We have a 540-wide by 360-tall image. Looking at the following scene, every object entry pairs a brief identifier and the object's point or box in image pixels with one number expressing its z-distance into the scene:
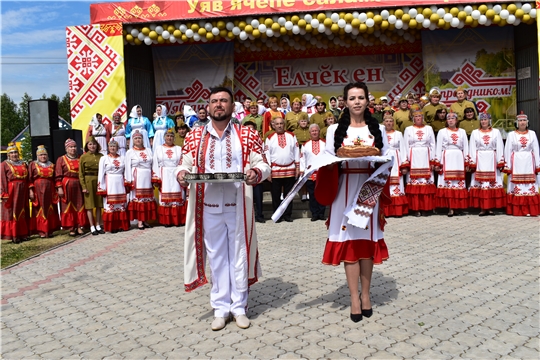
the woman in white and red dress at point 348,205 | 4.09
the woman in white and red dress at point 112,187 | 9.05
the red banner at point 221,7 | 11.54
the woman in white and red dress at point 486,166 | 9.10
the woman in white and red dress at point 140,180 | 9.31
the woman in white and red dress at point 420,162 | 9.30
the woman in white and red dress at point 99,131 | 11.84
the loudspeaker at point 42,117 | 11.55
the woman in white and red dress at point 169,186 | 9.37
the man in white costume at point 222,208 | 4.11
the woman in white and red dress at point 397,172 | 9.20
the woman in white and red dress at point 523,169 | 8.99
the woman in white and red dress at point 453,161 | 9.20
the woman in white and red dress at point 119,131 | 11.72
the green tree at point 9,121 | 48.12
